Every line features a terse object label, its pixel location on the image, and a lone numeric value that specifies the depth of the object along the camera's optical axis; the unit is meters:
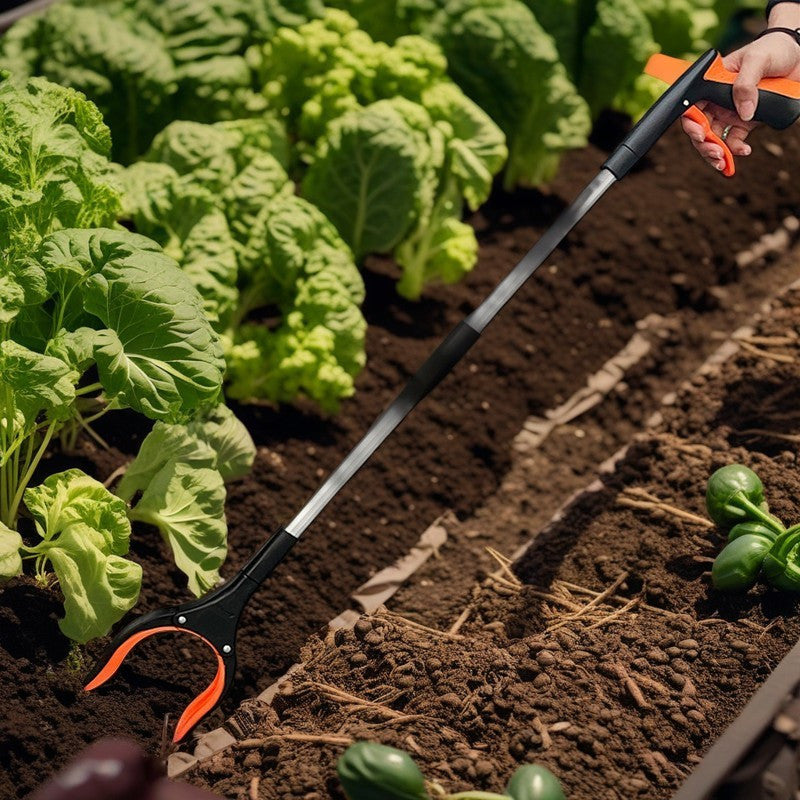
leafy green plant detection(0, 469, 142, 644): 3.11
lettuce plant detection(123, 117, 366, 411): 3.96
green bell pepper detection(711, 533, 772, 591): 3.26
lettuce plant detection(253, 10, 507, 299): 4.39
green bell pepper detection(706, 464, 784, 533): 3.48
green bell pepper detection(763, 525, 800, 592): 3.18
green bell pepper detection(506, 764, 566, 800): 2.63
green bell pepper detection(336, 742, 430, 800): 2.60
